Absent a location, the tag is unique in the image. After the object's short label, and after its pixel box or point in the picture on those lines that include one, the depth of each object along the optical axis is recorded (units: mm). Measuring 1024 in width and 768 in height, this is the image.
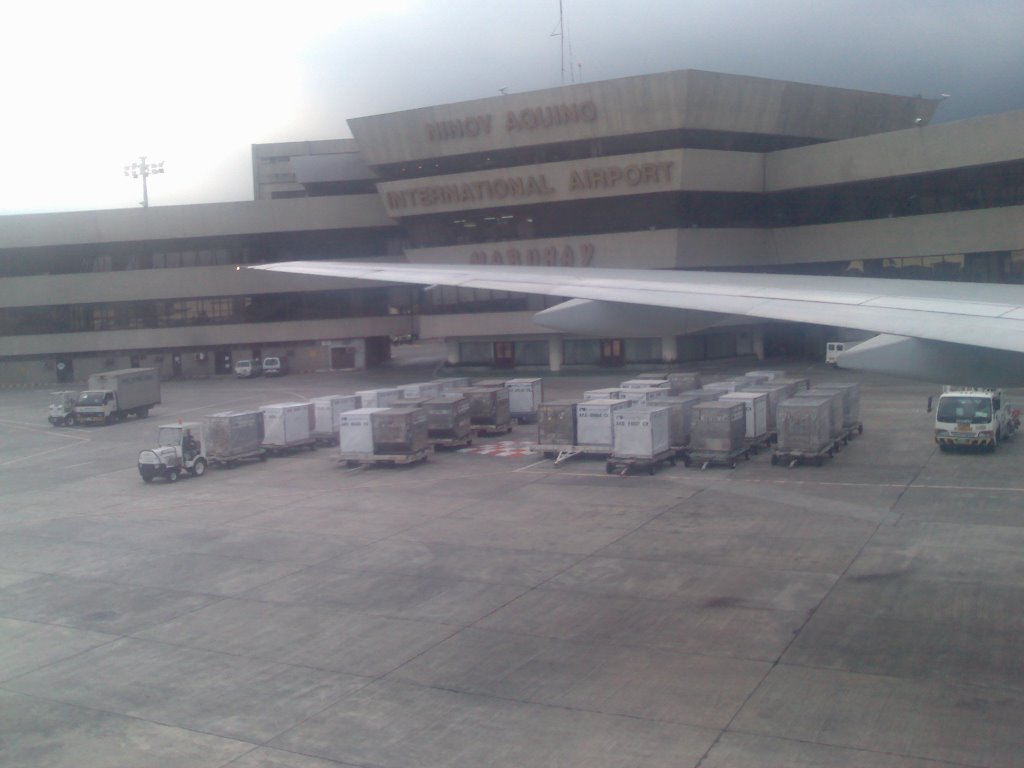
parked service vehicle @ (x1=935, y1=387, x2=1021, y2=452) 27094
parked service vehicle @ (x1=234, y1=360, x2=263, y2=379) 73250
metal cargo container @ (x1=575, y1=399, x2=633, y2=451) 28453
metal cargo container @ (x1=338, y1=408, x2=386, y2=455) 29859
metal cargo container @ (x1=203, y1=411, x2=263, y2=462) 31094
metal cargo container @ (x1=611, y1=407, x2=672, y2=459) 26438
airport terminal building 53531
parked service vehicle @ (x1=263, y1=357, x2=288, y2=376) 72312
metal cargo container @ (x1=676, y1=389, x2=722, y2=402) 31469
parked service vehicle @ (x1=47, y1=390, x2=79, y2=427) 46938
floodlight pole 86812
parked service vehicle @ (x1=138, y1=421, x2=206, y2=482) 29328
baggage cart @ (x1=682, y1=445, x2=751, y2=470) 26609
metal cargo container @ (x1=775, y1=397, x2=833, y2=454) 26141
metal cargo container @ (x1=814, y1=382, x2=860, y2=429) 30516
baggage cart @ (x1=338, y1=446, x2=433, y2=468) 29703
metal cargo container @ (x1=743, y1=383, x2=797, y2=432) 30406
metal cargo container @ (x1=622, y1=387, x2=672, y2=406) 31188
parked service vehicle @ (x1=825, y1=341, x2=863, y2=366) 48984
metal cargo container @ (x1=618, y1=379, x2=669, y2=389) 35438
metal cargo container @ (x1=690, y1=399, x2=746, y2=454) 26688
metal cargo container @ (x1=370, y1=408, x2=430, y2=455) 29781
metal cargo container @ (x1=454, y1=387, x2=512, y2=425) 35469
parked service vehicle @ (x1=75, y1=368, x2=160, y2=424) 46594
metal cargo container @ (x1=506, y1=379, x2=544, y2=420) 38088
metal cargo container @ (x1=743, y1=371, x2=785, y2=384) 36425
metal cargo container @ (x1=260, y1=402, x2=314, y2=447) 32875
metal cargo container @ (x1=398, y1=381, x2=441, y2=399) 37656
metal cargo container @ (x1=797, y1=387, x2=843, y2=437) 28531
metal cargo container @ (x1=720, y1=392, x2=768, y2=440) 28750
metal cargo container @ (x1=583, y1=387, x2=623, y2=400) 33000
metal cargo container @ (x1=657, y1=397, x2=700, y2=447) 28391
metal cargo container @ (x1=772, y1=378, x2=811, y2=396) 34634
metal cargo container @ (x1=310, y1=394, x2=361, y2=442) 34719
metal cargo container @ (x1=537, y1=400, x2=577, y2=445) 29125
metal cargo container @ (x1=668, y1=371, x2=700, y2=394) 36234
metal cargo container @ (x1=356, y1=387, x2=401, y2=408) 35094
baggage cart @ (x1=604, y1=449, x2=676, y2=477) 26531
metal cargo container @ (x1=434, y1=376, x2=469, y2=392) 41812
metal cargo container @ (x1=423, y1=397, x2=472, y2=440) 32812
